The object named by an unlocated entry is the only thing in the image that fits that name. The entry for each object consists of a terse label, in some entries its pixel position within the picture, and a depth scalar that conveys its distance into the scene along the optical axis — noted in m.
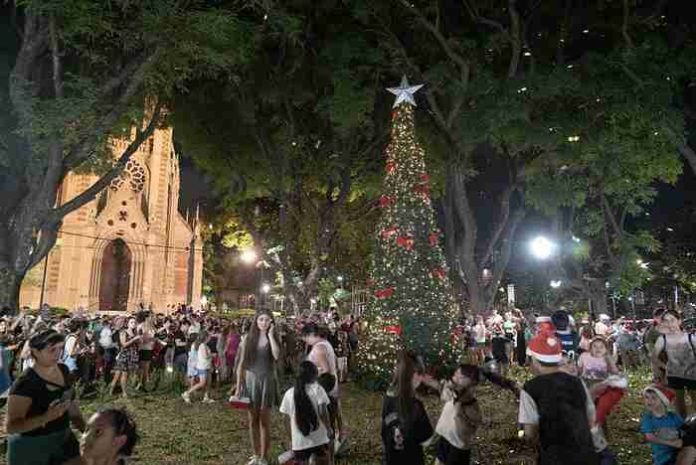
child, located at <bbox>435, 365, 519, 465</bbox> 4.06
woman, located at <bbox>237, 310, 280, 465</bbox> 6.20
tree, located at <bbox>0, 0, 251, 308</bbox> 10.59
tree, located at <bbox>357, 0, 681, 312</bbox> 14.98
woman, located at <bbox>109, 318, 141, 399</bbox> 11.44
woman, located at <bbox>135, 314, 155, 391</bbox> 12.27
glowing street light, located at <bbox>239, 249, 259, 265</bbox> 38.34
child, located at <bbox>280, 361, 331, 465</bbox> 4.69
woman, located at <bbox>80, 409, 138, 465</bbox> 2.67
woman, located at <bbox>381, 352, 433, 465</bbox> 4.09
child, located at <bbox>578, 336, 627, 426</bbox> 6.55
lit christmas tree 12.39
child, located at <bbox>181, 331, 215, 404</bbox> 10.98
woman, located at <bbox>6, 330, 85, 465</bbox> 3.41
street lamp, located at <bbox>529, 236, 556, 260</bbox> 20.95
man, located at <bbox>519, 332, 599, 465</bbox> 3.25
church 35.66
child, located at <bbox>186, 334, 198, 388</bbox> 11.67
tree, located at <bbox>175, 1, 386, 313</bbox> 17.80
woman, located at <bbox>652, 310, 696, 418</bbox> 7.07
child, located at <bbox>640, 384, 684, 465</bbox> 4.35
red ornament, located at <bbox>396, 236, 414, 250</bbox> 12.61
